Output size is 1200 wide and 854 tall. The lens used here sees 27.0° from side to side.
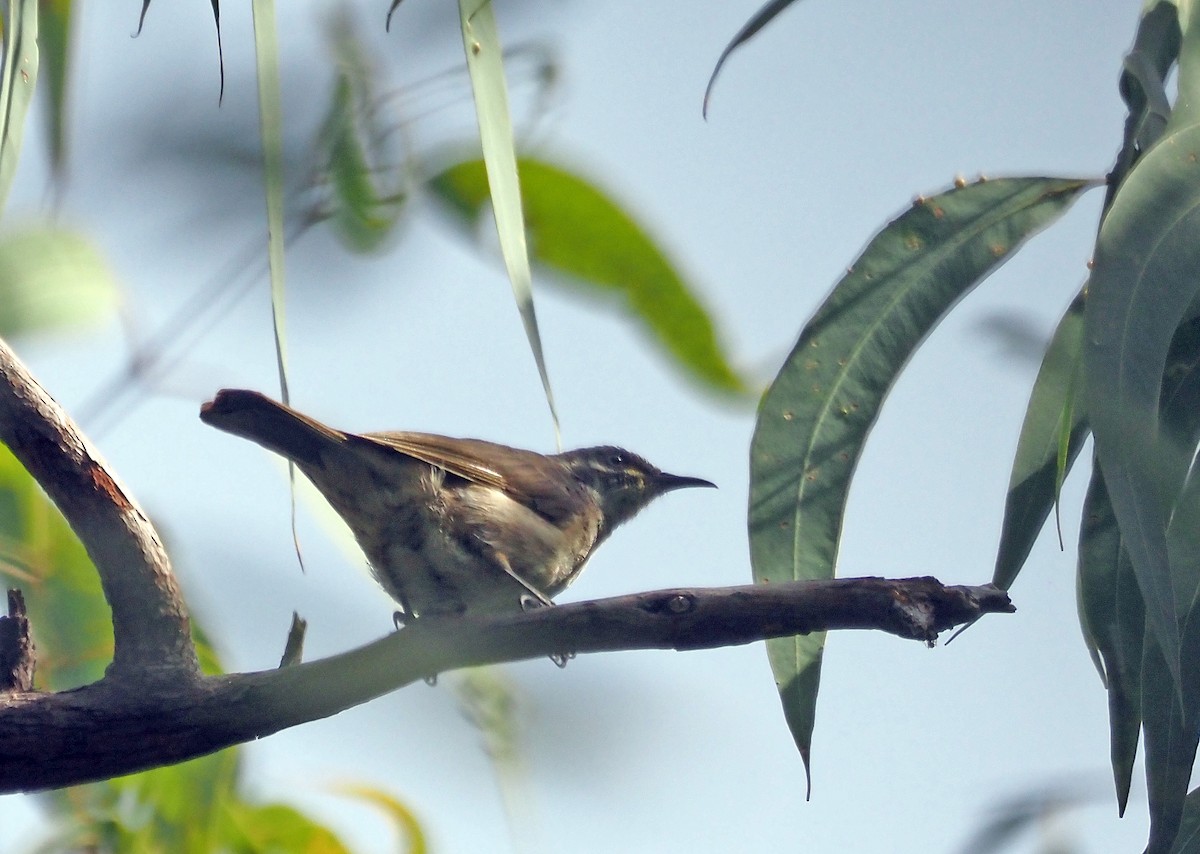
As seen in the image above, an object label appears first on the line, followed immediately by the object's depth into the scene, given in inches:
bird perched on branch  296.8
